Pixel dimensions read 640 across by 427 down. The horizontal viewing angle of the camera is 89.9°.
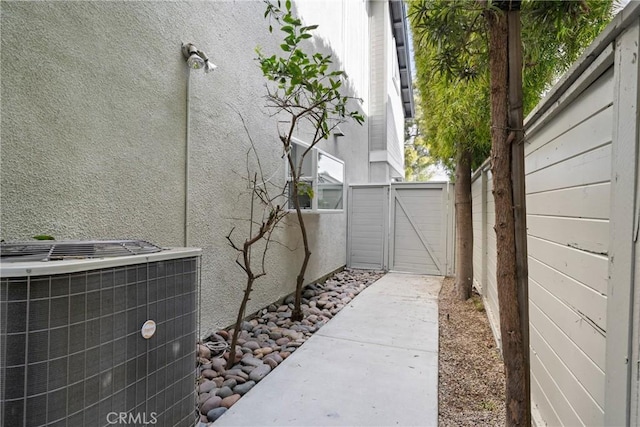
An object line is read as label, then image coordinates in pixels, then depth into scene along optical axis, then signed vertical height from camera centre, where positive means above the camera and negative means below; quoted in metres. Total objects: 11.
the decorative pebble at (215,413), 2.15 -1.34
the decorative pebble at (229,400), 2.29 -1.33
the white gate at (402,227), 7.20 -0.24
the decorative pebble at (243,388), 2.44 -1.33
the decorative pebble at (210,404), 2.23 -1.33
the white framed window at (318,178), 4.83 +0.65
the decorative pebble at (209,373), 2.65 -1.31
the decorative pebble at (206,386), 2.42 -1.31
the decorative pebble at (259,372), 2.65 -1.32
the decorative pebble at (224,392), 2.40 -1.33
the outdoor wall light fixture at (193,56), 2.83 +1.43
